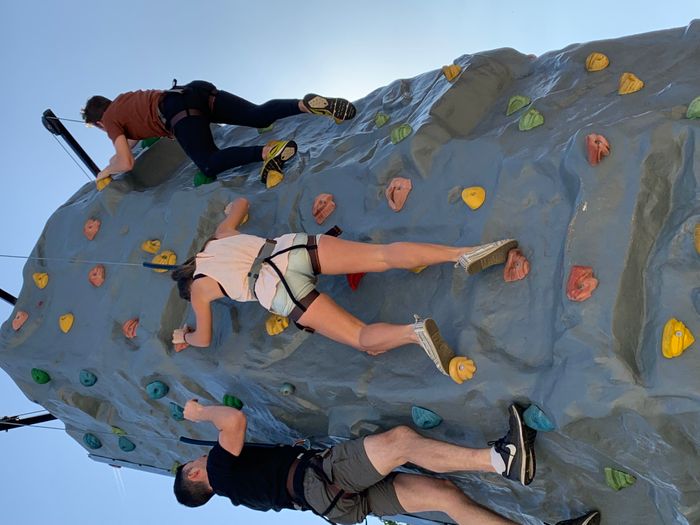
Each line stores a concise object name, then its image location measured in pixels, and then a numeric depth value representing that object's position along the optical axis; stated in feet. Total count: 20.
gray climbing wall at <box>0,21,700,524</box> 8.57
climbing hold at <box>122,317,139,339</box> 13.33
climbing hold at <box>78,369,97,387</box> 13.73
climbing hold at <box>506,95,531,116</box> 11.18
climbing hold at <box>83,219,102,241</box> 15.10
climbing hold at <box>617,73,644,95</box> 10.04
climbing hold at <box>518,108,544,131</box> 10.48
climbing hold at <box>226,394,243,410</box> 12.68
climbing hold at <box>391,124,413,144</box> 11.60
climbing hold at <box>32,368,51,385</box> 14.42
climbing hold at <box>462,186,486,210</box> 10.28
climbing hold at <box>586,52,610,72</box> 10.87
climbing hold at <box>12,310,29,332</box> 14.99
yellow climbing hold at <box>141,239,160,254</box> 14.02
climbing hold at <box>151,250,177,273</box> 13.47
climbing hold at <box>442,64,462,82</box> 12.18
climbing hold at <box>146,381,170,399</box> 12.89
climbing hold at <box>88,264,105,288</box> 14.40
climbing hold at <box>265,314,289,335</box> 11.83
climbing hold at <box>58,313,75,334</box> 14.34
